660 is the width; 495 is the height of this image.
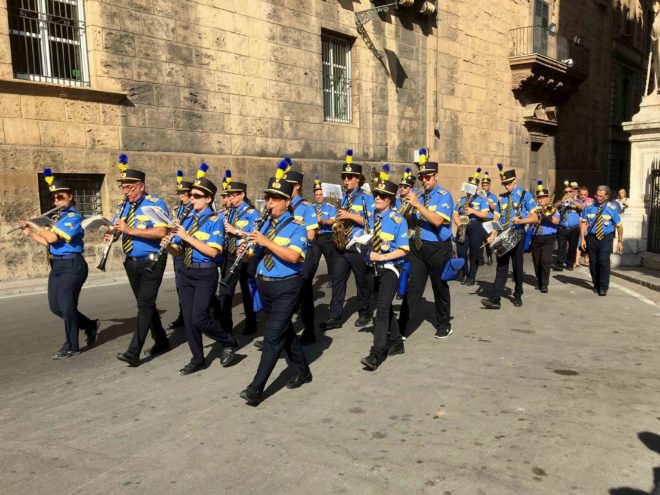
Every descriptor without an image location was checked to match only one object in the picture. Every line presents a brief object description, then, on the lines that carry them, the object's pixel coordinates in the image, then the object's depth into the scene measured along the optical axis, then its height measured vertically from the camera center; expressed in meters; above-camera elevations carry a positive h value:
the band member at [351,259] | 7.33 -1.05
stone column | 11.80 +0.04
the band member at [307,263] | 6.27 -0.99
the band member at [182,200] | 7.48 -0.22
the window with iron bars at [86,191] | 11.73 -0.09
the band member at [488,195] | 11.42 -0.35
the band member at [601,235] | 9.22 -1.00
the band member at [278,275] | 4.60 -0.78
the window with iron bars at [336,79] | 17.05 +3.23
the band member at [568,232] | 12.56 -1.27
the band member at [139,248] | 5.68 -0.65
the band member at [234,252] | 6.75 -0.91
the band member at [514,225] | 8.26 -0.73
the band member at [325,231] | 7.99 -0.72
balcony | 23.44 +4.93
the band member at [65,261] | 5.96 -0.81
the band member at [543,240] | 9.27 -1.06
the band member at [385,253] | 5.52 -0.73
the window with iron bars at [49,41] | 11.12 +3.06
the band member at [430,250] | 6.48 -0.85
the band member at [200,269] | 5.28 -0.81
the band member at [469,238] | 10.45 -1.14
